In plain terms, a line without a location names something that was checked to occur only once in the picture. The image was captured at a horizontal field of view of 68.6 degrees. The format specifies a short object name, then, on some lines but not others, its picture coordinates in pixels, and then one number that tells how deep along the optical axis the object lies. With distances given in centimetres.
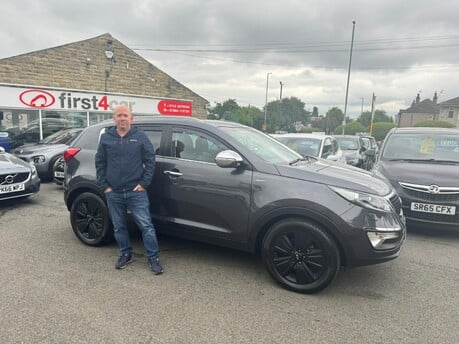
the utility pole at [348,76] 2834
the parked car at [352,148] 1117
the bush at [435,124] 3936
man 344
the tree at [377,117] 9256
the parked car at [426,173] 468
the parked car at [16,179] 579
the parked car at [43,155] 823
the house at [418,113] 7188
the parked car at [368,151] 691
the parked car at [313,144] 766
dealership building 1329
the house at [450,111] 5584
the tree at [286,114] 8442
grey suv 308
